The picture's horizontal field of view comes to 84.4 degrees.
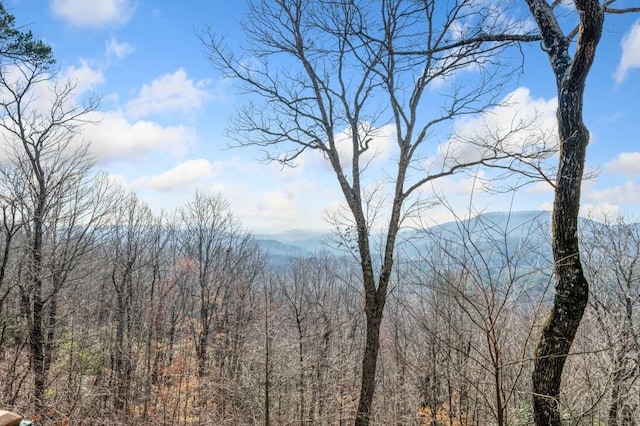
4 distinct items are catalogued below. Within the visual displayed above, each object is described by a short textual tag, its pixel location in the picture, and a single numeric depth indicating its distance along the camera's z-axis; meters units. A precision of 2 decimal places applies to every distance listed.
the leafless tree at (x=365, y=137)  5.80
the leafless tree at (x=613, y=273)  7.96
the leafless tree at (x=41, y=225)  9.67
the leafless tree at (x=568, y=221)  2.85
